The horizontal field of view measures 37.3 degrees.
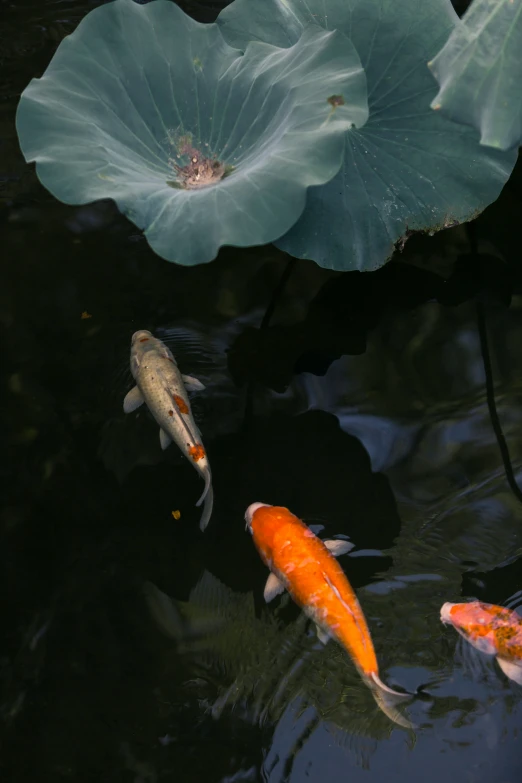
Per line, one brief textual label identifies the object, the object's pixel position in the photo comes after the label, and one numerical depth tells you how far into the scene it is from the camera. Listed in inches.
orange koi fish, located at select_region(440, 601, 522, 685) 91.5
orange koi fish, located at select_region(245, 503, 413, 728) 91.8
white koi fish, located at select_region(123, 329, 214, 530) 111.1
